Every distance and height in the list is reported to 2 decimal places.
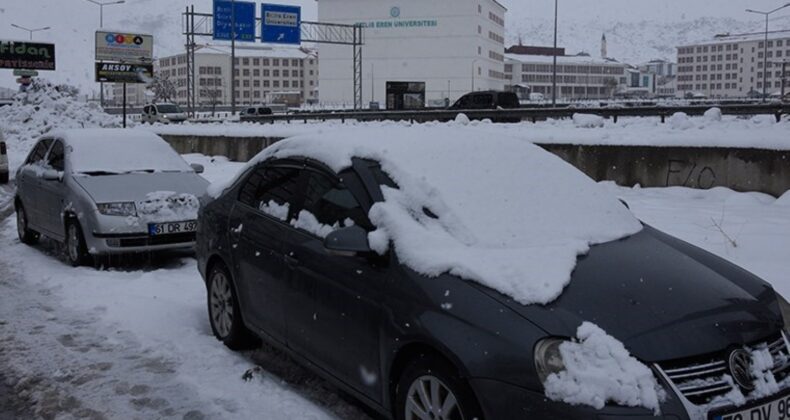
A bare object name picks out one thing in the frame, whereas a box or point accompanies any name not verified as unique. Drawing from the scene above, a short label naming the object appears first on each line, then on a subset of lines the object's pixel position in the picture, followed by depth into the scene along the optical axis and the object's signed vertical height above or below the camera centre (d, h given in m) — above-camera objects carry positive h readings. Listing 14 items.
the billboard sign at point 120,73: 33.41 +3.15
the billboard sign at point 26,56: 51.84 +6.06
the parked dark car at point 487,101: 34.00 +2.03
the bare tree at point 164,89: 125.75 +9.14
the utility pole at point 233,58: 41.78 +4.68
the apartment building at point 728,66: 148.85 +16.80
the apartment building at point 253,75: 143.62 +13.82
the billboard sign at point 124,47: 38.19 +4.95
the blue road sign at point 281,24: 48.75 +7.81
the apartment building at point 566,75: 151.62 +14.55
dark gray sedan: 3.09 -0.78
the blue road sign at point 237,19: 46.34 +7.69
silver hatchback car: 8.36 -0.59
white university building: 101.56 +13.66
